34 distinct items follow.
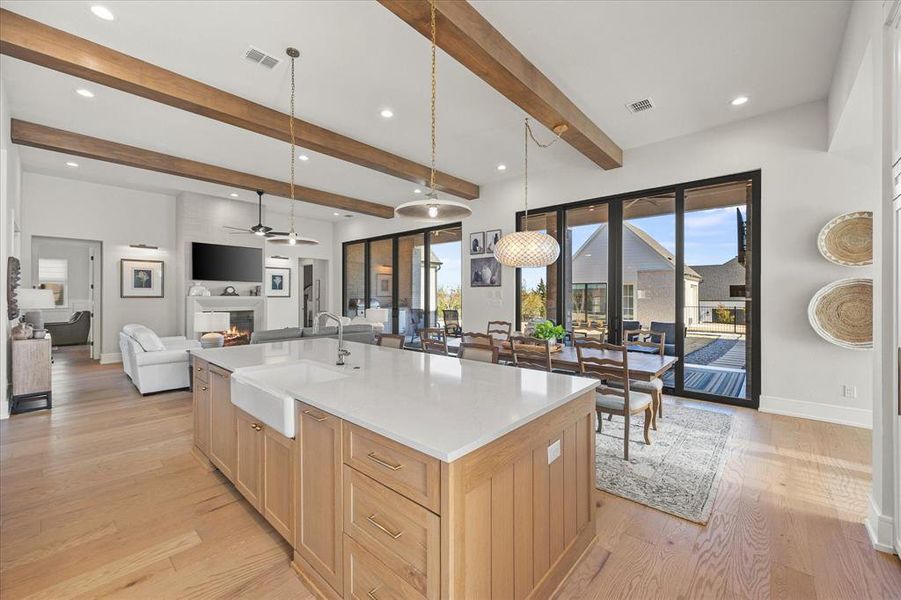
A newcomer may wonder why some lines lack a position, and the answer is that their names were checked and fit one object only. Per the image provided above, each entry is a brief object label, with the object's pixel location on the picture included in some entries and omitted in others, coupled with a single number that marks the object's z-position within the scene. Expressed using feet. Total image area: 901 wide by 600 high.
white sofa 15.07
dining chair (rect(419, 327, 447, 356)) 12.20
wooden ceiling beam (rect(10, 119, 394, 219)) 14.40
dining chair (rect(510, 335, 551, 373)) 11.15
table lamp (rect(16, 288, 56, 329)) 14.39
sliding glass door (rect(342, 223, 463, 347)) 25.05
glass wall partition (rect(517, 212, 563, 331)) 19.12
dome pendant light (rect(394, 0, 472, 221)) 6.90
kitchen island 3.74
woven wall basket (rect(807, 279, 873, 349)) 11.17
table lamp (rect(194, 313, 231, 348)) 16.48
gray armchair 28.02
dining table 9.67
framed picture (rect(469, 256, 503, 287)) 21.15
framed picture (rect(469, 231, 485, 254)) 21.83
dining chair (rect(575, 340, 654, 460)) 9.25
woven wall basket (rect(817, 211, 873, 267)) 11.19
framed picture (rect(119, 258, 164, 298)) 23.45
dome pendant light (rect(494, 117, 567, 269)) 13.87
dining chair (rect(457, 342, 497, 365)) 9.12
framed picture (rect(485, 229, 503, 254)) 21.18
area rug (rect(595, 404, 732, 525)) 7.64
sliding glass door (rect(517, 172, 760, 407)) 14.05
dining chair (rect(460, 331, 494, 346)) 11.25
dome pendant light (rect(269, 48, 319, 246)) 11.83
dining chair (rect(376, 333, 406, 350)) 12.31
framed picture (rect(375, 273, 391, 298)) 29.43
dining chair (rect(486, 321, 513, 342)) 17.16
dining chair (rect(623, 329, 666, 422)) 11.05
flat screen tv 24.61
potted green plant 13.10
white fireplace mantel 24.18
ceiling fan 13.13
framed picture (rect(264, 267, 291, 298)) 29.55
